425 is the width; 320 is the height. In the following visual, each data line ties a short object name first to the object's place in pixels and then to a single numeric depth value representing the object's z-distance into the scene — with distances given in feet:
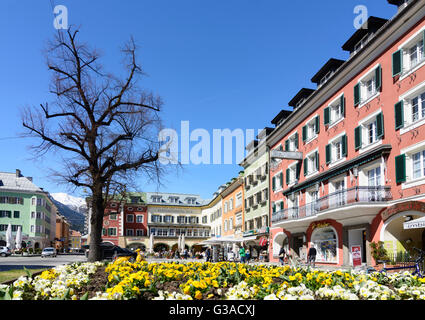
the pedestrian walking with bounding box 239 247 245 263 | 108.26
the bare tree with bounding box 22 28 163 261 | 53.78
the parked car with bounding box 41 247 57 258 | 169.79
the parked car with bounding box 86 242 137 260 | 100.70
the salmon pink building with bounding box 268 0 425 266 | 64.39
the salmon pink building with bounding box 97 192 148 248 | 257.55
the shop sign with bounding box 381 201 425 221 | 60.10
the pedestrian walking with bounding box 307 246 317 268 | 86.53
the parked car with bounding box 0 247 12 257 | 165.17
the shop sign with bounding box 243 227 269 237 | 136.09
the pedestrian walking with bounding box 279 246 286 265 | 99.12
